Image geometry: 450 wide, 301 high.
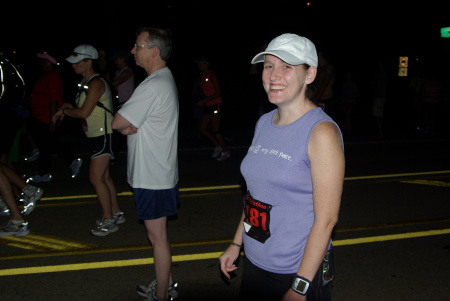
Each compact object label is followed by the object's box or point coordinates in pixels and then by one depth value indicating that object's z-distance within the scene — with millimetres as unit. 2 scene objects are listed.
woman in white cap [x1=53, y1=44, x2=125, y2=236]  5430
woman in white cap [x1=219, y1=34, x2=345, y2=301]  2330
